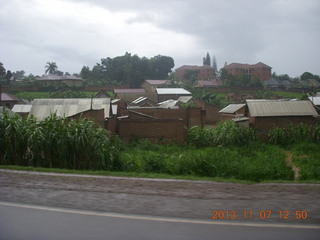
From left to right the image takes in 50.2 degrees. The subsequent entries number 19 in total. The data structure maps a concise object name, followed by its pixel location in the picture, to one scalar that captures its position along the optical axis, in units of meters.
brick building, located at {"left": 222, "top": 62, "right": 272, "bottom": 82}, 100.56
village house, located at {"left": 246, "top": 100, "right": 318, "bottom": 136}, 30.36
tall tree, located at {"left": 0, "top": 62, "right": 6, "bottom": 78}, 59.58
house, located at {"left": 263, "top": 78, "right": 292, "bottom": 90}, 77.21
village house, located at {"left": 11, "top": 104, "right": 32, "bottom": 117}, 38.21
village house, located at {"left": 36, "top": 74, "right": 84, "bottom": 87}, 62.64
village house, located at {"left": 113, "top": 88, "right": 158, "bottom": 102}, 61.45
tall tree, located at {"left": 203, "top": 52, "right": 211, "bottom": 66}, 152.38
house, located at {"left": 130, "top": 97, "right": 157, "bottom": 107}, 51.34
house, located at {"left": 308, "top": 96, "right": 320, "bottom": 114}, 42.62
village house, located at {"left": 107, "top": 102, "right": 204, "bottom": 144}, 26.00
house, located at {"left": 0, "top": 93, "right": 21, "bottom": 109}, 46.57
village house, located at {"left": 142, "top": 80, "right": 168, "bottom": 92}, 75.74
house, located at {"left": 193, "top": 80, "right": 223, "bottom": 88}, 82.21
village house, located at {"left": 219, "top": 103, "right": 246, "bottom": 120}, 42.88
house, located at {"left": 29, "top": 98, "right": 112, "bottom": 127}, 27.88
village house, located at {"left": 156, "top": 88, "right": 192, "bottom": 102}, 64.05
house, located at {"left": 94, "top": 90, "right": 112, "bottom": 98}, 52.07
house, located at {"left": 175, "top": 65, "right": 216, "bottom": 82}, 118.75
